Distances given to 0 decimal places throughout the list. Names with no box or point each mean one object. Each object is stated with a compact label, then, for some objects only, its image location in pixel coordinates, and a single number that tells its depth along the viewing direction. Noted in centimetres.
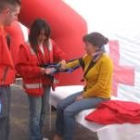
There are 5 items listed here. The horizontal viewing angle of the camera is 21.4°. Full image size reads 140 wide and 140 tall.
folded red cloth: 290
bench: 289
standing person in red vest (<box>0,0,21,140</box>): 232
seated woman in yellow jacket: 315
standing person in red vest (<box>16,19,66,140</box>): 318
